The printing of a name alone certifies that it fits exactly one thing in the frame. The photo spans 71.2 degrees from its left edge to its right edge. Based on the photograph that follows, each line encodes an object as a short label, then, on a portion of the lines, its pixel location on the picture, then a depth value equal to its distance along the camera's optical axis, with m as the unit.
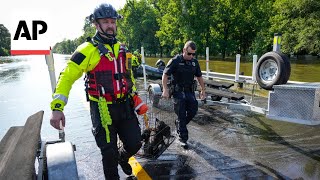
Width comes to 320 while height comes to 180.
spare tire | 4.22
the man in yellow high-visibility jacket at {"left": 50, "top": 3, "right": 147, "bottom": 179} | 2.40
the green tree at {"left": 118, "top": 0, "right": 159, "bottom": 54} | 50.33
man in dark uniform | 4.02
